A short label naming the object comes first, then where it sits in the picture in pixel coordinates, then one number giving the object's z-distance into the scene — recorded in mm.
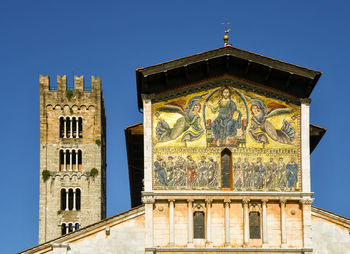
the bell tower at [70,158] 75875
